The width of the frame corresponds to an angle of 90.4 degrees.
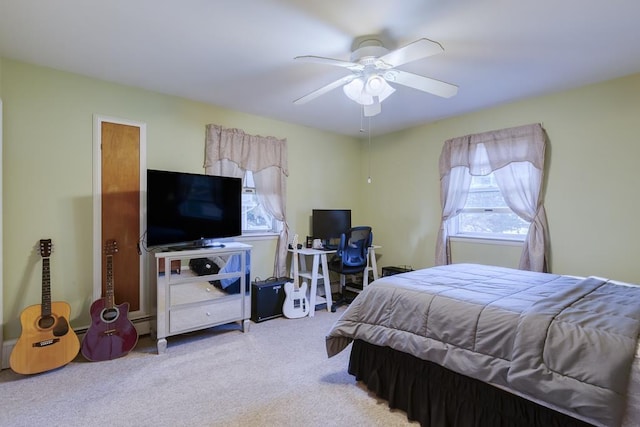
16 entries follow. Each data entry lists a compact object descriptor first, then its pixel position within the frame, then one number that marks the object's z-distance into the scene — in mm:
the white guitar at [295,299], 3621
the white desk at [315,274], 3779
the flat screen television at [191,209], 2807
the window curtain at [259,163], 3527
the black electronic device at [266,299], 3502
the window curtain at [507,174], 3162
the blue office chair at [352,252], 3846
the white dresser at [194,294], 2752
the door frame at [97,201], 2830
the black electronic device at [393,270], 4184
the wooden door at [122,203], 2885
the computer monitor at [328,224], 4316
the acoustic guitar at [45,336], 2299
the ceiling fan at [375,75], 1981
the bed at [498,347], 1278
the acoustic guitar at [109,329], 2566
